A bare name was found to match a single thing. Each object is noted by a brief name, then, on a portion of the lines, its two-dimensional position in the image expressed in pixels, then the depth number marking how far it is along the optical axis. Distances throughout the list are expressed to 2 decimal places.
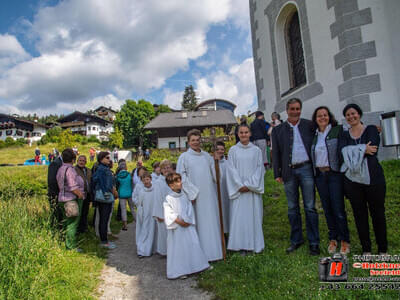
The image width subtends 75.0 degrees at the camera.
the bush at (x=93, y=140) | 54.16
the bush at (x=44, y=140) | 51.09
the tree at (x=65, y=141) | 34.75
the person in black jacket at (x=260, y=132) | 7.93
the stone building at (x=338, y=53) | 5.87
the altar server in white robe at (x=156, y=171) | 6.27
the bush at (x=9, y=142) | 48.89
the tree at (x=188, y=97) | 67.56
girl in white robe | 4.30
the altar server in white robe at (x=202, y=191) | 4.24
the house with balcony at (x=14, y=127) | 62.44
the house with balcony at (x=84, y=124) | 66.50
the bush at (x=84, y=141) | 52.02
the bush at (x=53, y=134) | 50.95
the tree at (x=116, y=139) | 42.94
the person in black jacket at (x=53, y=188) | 5.60
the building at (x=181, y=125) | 37.39
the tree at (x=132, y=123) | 47.72
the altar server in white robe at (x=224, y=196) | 4.89
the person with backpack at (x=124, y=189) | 7.56
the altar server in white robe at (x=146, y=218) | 5.24
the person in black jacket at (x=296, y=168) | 3.98
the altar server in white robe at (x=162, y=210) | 5.04
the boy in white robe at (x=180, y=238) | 3.86
